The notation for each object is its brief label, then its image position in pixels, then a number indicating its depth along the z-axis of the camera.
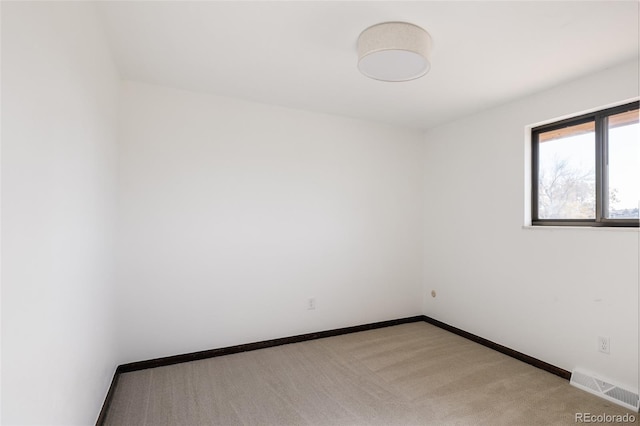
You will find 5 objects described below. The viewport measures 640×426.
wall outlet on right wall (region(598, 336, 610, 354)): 2.49
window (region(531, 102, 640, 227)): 2.48
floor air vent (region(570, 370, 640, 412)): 2.28
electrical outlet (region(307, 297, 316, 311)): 3.54
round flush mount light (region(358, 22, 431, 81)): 1.93
